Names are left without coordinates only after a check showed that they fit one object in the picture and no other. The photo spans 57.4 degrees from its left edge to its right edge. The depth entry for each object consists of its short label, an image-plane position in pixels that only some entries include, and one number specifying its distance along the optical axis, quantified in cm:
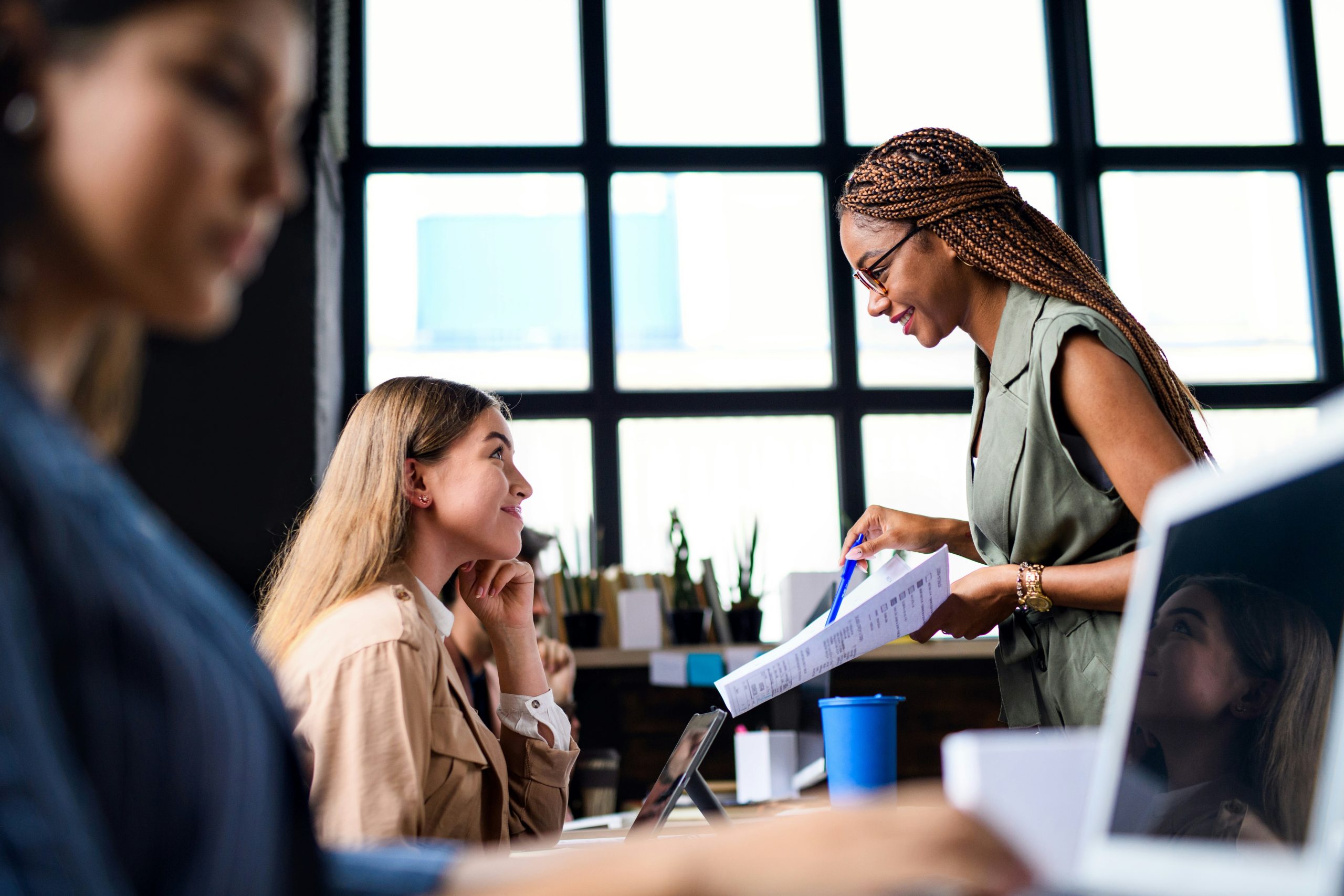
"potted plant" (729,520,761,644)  371
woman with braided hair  162
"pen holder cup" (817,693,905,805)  164
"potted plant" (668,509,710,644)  368
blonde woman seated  147
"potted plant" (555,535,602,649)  362
